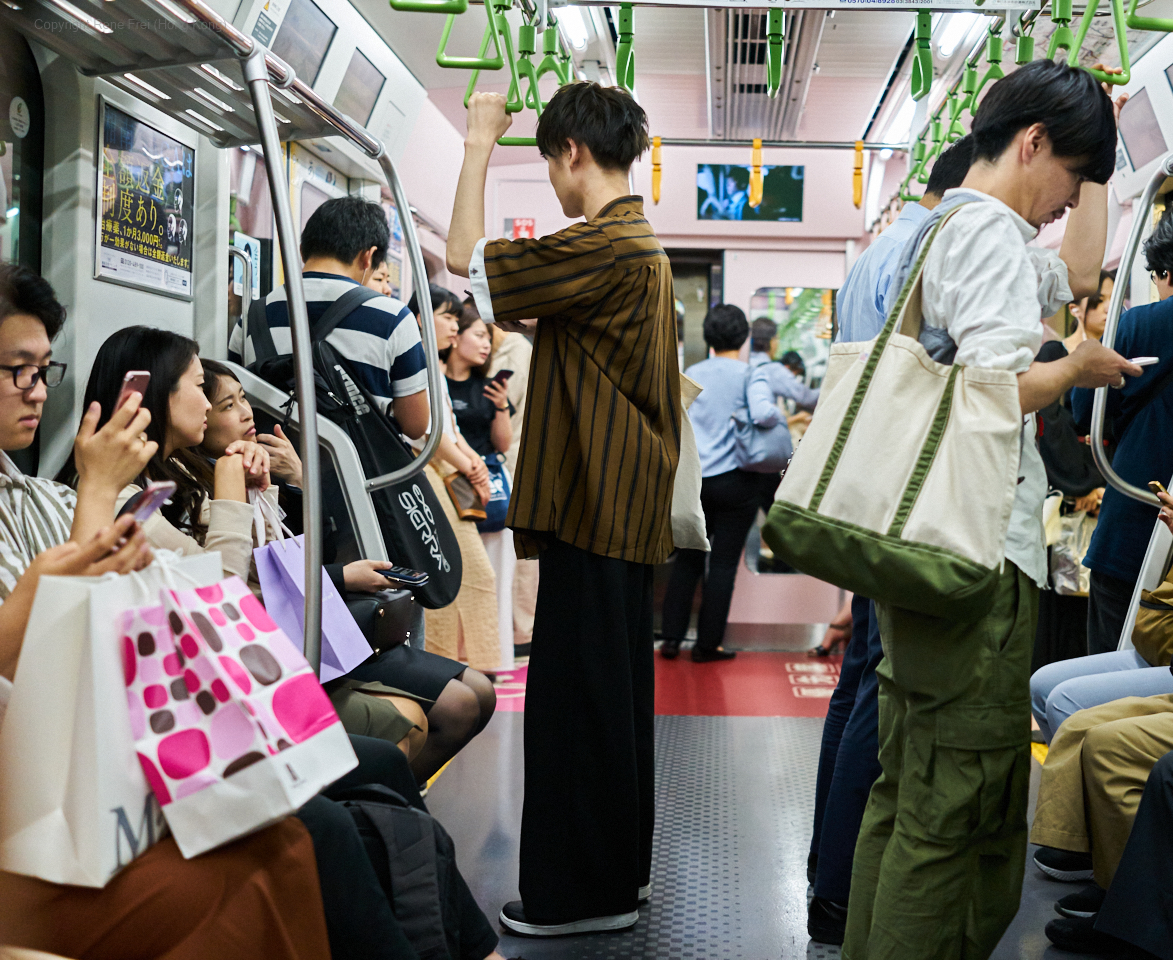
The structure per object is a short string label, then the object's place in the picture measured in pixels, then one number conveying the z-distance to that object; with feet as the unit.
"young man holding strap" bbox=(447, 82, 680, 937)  6.61
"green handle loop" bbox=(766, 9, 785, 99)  8.64
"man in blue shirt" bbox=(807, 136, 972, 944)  6.73
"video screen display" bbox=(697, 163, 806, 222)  22.50
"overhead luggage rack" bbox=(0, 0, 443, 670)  5.61
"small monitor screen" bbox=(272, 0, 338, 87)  10.50
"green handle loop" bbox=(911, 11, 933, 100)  8.75
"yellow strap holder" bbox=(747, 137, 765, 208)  13.82
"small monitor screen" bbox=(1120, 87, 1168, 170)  13.23
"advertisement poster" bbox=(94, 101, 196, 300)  8.09
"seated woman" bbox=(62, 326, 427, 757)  6.33
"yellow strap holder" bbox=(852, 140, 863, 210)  13.69
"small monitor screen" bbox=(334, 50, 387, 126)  12.44
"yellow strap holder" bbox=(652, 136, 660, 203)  14.27
